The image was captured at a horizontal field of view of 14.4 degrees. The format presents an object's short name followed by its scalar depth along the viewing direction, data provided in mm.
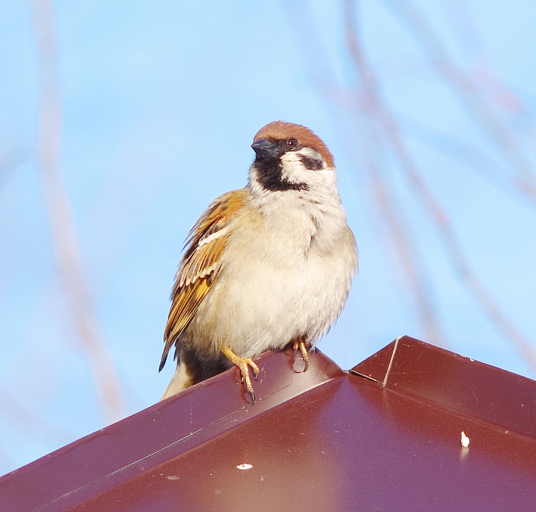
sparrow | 8516
